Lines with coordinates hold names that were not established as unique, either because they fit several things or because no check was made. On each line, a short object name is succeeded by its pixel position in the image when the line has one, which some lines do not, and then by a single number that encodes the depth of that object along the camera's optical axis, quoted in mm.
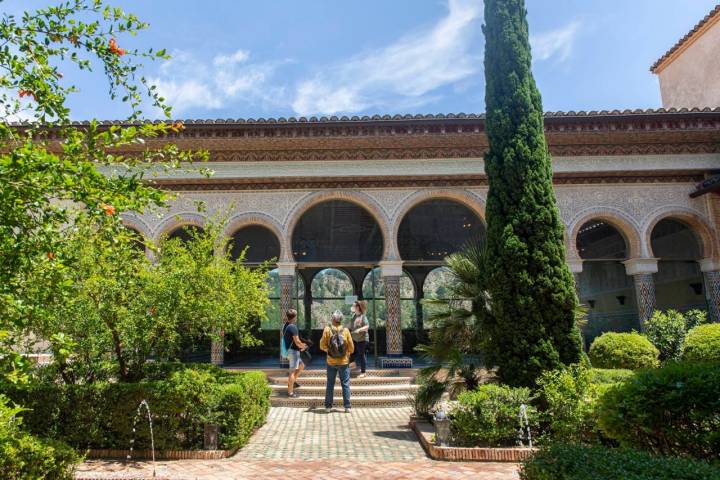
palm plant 7094
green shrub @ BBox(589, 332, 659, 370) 9023
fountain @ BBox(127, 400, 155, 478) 5703
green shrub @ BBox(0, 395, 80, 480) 3520
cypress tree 6852
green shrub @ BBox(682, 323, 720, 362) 7684
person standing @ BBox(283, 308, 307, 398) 9398
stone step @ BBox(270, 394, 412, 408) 9383
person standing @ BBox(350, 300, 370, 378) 10205
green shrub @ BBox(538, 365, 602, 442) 5547
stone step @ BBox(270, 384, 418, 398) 9797
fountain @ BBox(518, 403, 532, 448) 5832
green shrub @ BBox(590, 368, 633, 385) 6598
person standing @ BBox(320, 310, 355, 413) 8539
